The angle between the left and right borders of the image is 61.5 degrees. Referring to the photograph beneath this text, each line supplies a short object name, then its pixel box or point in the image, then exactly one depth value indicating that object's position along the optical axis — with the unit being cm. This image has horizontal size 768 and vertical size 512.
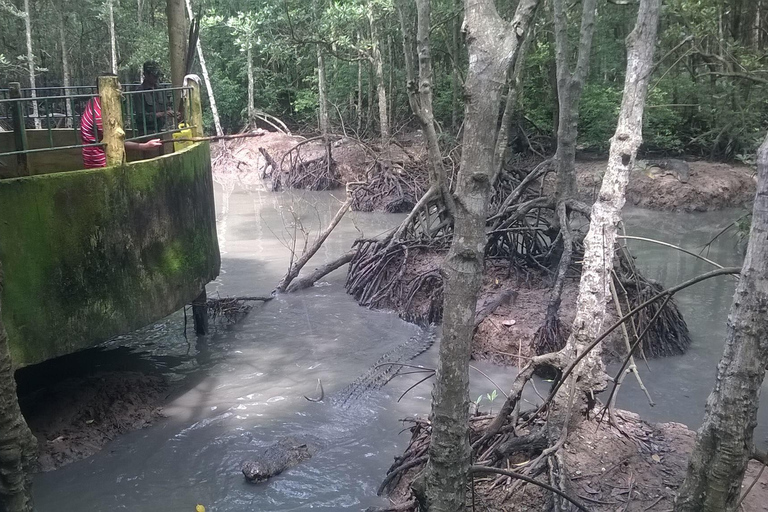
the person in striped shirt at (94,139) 617
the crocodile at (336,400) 552
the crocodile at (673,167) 1605
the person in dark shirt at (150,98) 728
